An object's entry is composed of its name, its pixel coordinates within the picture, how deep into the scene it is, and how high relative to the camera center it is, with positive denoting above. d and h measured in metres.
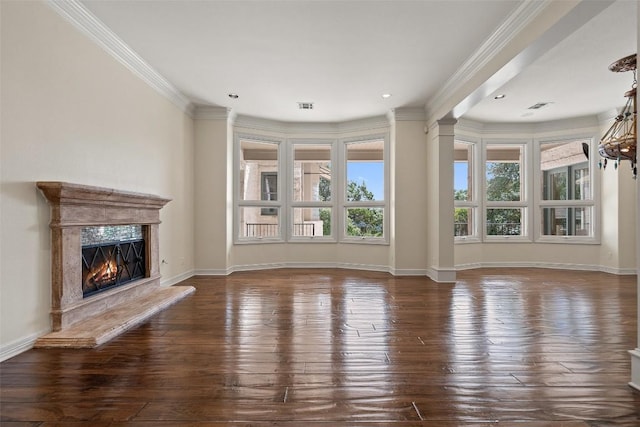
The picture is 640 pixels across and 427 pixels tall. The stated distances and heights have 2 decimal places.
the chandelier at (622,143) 3.79 +0.73
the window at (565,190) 7.54 +0.46
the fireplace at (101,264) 3.12 -0.48
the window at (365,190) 7.41 +0.47
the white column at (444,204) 6.00 +0.15
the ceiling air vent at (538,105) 6.38 +1.82
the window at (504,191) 7.89 +0.46
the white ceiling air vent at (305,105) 6.25 +1.80
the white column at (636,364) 2.24 -0.88
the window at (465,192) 7.69 +0.43
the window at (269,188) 7.53 +0.52
